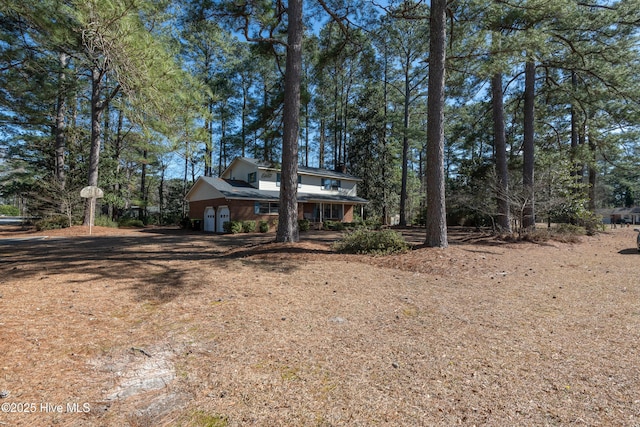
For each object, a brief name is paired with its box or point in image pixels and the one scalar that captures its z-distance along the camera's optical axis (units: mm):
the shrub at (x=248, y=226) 19508
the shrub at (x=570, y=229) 13407
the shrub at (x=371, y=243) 8367
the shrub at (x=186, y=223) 23416
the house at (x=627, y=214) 52344
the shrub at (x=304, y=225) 21222
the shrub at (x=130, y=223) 23692
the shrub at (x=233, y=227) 18734
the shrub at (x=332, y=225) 23319
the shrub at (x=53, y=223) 17797
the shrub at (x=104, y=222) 20375
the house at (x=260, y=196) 20844
